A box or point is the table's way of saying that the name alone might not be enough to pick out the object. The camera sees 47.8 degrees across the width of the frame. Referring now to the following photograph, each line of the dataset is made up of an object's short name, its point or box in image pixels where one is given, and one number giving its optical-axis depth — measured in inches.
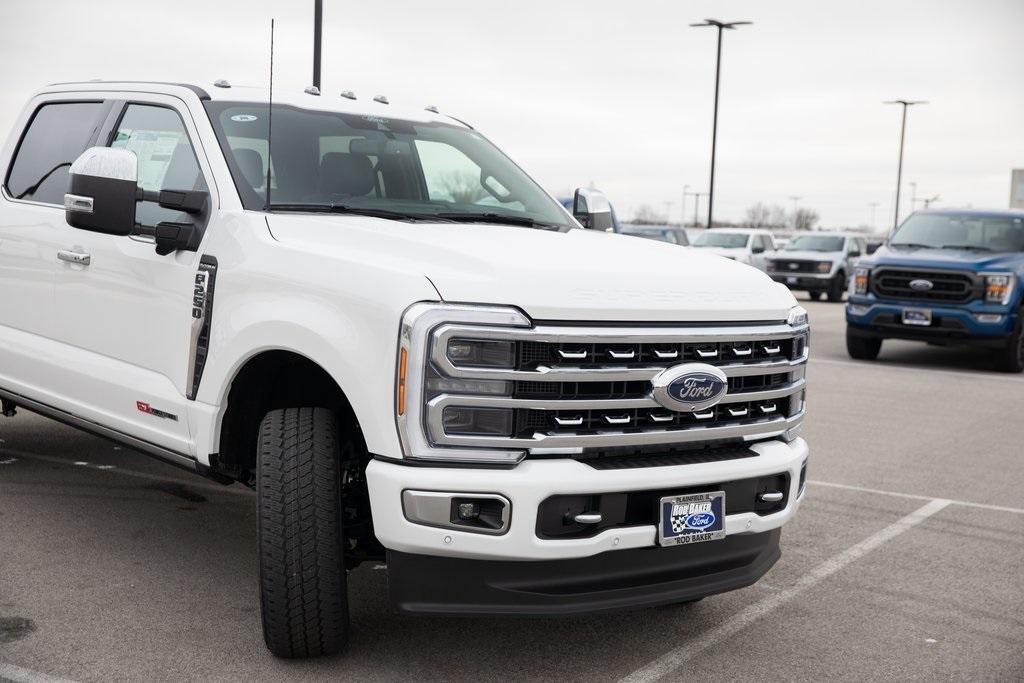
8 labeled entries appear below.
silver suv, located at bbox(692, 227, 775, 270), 1106.0
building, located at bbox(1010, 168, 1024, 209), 1723.7
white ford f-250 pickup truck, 135.9
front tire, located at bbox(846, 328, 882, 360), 560.7
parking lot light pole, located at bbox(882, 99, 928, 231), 1914.4
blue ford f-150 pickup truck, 514.0
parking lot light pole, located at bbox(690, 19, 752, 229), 1340.3
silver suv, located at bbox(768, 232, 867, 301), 1075.3
